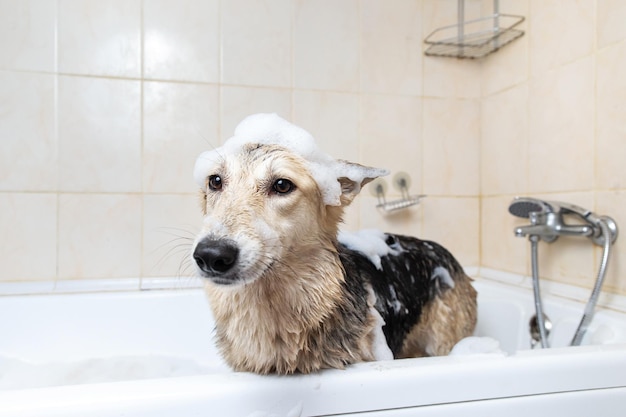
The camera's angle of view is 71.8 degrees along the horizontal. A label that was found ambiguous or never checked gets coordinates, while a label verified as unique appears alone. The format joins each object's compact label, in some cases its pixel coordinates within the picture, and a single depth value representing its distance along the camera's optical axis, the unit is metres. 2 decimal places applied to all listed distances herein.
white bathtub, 0.78
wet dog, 0.93
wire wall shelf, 2.14
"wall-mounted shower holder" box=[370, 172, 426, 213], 2.27
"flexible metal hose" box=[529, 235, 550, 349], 1.69
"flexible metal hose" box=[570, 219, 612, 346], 1.51
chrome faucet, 1.63
